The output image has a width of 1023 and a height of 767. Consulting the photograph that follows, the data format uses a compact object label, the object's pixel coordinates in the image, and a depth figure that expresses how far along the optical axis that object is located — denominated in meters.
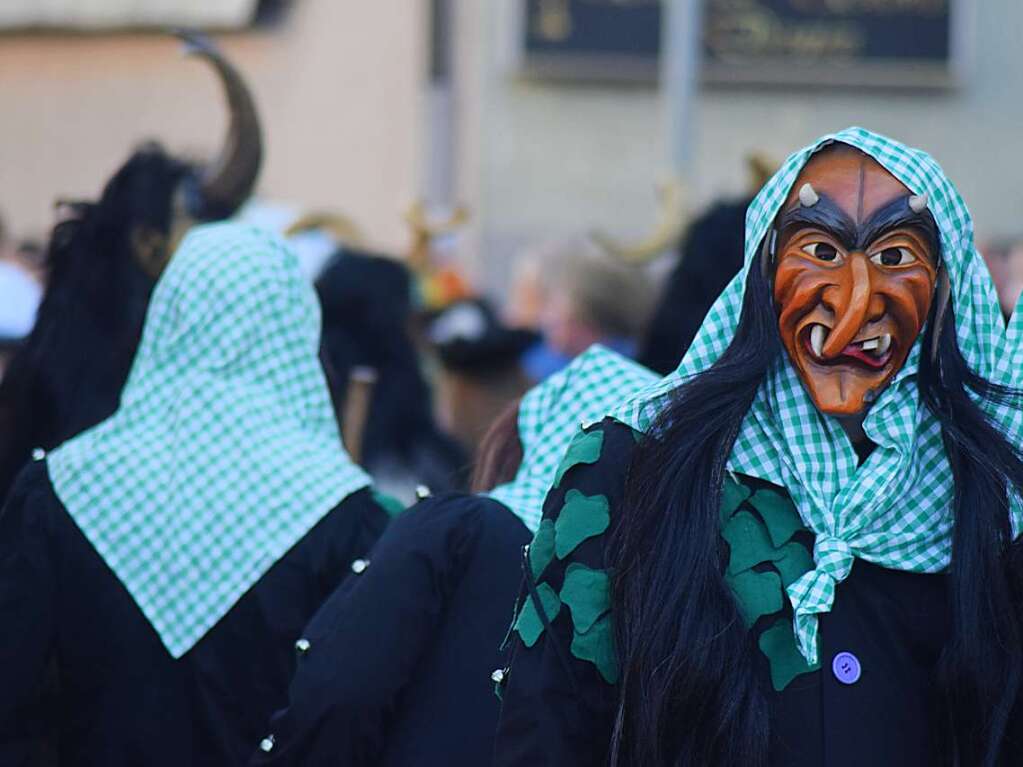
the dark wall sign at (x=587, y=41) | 29.39
